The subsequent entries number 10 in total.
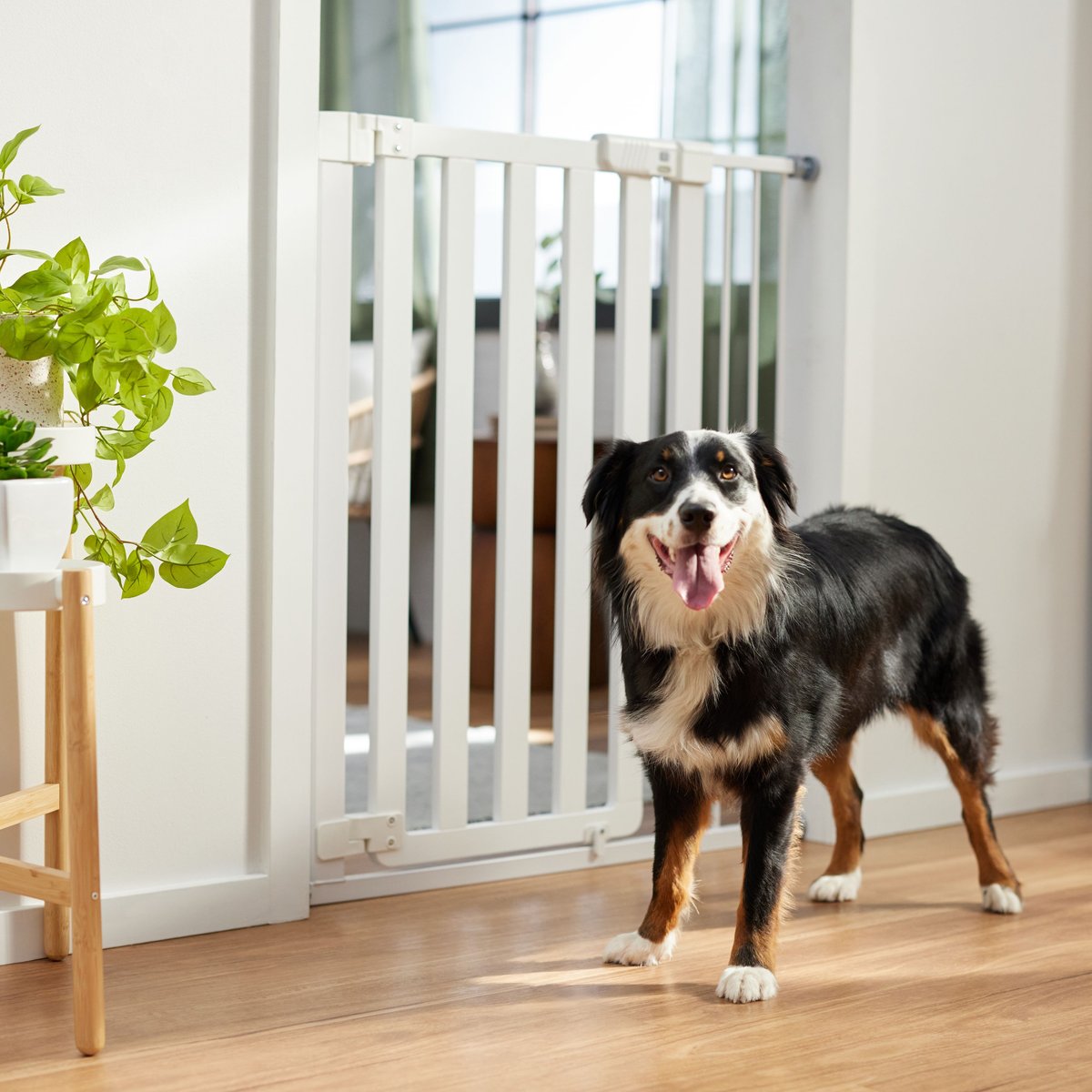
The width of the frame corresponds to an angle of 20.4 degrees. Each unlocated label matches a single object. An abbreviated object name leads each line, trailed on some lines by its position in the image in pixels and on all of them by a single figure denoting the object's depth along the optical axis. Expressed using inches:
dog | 101.0
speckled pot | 96.3
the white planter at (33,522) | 94.0
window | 189.1
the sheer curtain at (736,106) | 135.7
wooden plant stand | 94.6
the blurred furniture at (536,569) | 162.3
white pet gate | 111.4
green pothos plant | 95.6
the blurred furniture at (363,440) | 175.1
